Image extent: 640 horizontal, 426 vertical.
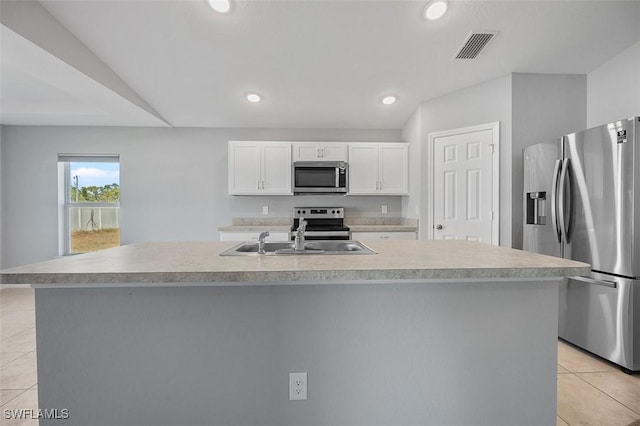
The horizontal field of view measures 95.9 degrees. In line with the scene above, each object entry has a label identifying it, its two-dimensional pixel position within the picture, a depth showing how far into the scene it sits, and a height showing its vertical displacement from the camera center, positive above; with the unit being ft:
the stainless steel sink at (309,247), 5.00 -0.74
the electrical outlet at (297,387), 4.24 -2.59
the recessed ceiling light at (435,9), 6.86 +4.90
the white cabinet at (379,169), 13.08 +1.87
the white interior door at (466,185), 10.04 +0.91
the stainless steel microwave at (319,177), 12.63 +1.47
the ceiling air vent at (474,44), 7.86 +4.72
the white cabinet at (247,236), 12.15 -1.08
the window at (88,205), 14.23 +0.30
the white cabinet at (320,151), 12.90 +2.65
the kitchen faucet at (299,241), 5.62 -0.60
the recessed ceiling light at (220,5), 6.77 +4.89
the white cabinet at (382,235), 12.35 -1.08
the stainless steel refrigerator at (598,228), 6.66 -0.48
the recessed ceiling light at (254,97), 11.02 +4.38
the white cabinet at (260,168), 12.78 +1.89
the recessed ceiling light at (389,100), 11.25 +4.37
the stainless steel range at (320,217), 13.34 -0.32
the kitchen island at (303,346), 4.09 -2.00
